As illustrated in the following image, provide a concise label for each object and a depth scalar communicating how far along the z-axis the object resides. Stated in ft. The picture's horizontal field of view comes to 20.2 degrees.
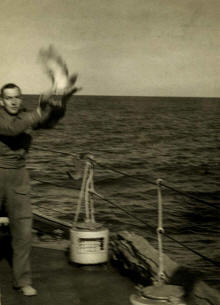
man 15.87
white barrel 20.57
